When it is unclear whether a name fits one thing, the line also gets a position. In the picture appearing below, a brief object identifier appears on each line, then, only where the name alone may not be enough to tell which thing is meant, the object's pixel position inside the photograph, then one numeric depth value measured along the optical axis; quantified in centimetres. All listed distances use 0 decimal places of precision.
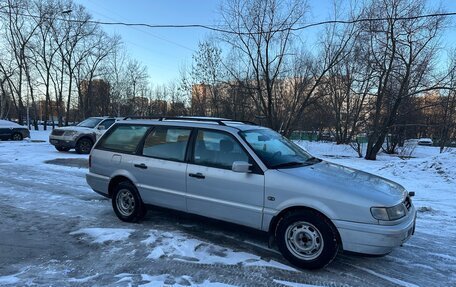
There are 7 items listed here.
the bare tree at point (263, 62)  2330
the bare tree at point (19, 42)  4281
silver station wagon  407
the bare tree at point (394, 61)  2178
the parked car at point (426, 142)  5004
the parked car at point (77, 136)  1633
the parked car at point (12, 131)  2502
